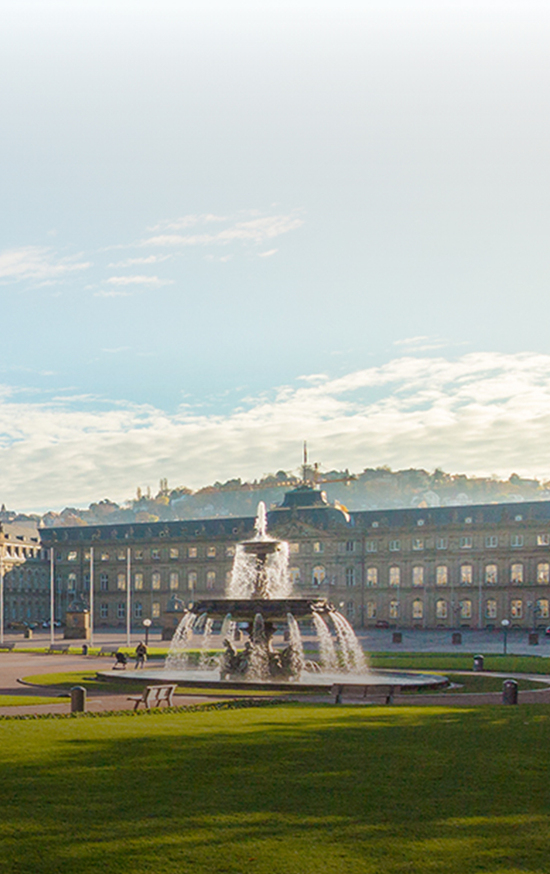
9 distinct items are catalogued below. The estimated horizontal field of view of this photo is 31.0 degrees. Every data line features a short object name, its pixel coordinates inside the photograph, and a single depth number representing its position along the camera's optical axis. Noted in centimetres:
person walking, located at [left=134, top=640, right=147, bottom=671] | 4475
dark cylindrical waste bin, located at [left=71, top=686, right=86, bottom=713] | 2442
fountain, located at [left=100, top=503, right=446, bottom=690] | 3631
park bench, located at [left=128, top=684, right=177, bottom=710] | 2562
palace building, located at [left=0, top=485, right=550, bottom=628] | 11725
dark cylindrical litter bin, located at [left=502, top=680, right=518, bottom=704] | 2795
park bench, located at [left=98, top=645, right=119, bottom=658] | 6151
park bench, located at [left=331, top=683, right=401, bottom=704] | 2833
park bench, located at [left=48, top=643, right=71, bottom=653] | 6158
